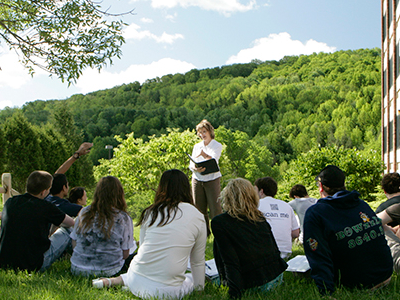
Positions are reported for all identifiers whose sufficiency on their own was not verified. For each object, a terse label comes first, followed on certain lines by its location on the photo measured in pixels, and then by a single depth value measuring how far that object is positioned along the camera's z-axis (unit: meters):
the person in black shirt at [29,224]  4.22
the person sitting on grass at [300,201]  5.82
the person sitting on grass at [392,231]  4.12
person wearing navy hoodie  3.20
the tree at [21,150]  30.57
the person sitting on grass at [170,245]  3.38
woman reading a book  7.19
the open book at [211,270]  4.05
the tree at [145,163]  20.17
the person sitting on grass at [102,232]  4.08
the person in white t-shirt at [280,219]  4.70
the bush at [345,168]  16.50
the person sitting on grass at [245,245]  3.37
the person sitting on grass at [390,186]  4.64
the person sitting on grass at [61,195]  5.09
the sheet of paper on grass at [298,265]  3.98
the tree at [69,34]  8.18
